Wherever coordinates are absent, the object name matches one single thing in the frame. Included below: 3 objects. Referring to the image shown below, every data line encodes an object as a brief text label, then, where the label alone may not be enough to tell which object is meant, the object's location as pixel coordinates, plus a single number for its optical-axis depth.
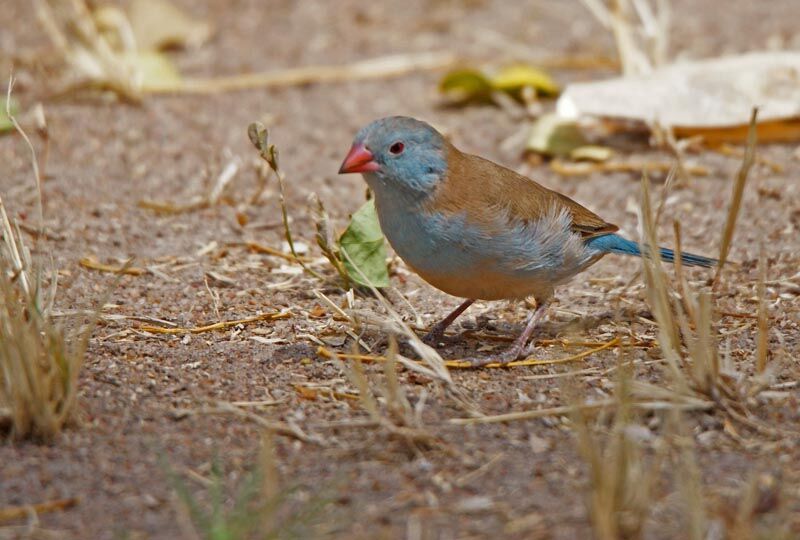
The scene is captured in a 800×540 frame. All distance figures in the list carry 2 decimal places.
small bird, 7.62
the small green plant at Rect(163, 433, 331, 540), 5.09
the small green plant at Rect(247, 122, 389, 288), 8.61
